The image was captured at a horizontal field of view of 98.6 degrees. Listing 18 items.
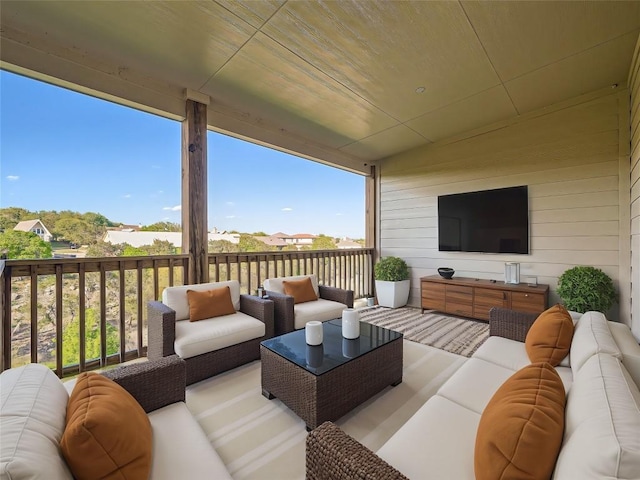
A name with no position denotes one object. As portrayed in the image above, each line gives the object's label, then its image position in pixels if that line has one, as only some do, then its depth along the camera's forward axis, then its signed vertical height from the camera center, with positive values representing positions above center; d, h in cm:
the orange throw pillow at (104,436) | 78 -59
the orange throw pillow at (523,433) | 76 -57
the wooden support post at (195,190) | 316 +60
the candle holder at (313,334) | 208 -71
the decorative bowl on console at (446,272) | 434 -52
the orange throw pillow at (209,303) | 265 -62
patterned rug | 314 -119
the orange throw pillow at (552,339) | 166 -62
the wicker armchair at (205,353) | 222 -93
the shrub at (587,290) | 306 -59
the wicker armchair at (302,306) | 285 -77
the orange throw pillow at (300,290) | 335 -61
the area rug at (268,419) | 153 -121
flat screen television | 391 +28
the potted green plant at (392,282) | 483 -74
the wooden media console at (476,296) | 348 -79
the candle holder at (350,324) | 223 -69
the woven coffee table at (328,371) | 170 -89
